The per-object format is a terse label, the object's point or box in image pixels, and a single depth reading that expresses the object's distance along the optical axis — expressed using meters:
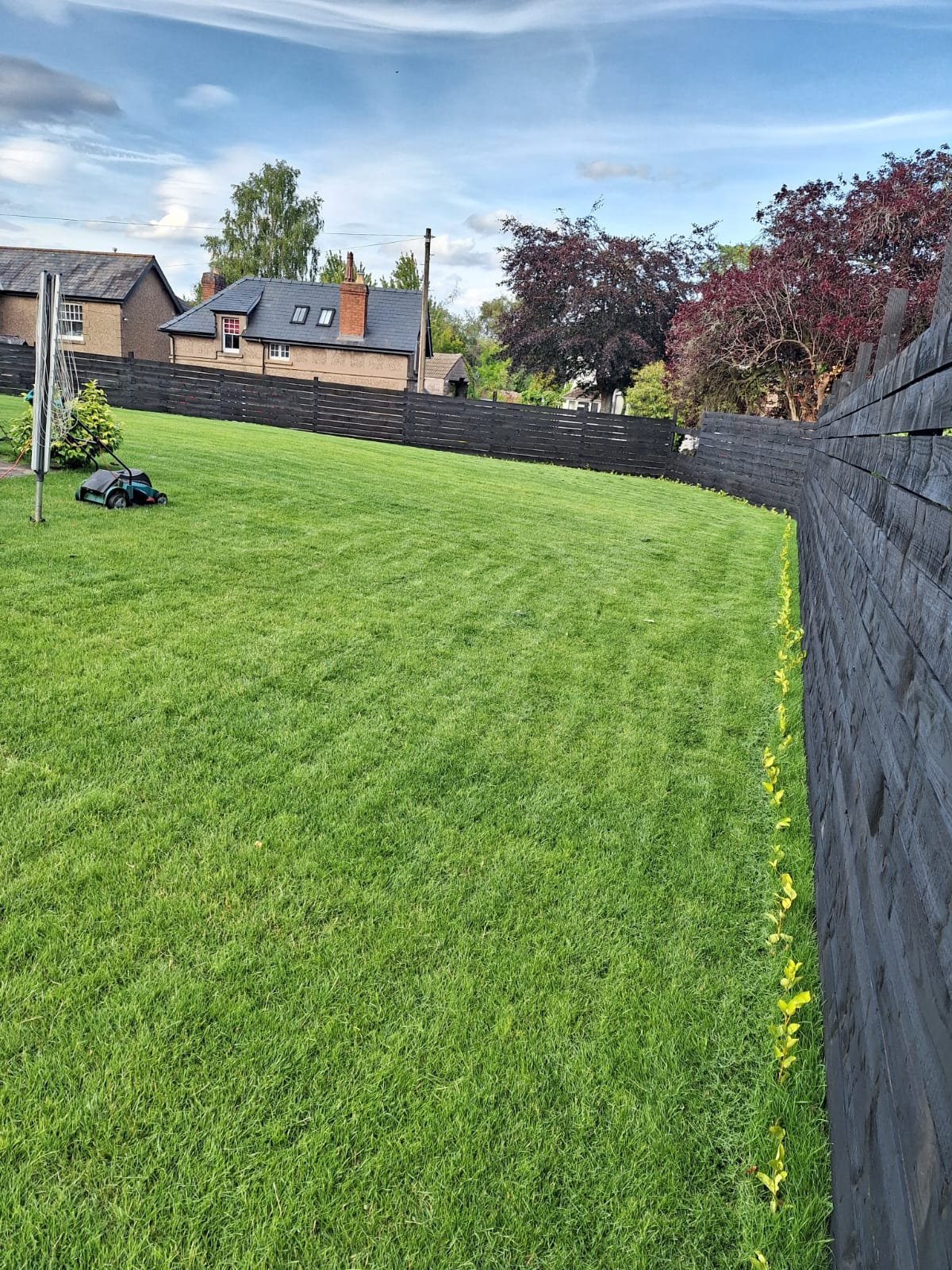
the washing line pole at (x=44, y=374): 5.80
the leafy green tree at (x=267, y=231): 48.81
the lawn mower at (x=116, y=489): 7.11
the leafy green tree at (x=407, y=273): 49.94
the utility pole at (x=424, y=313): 28.28
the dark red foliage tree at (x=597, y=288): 33.69
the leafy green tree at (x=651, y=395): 28.72
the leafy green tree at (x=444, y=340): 50.90
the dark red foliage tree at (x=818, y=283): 18.31
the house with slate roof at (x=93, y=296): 33.47
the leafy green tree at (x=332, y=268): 50.53
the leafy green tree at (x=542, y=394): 41.41
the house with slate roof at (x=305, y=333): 32.31
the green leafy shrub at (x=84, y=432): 8.17
